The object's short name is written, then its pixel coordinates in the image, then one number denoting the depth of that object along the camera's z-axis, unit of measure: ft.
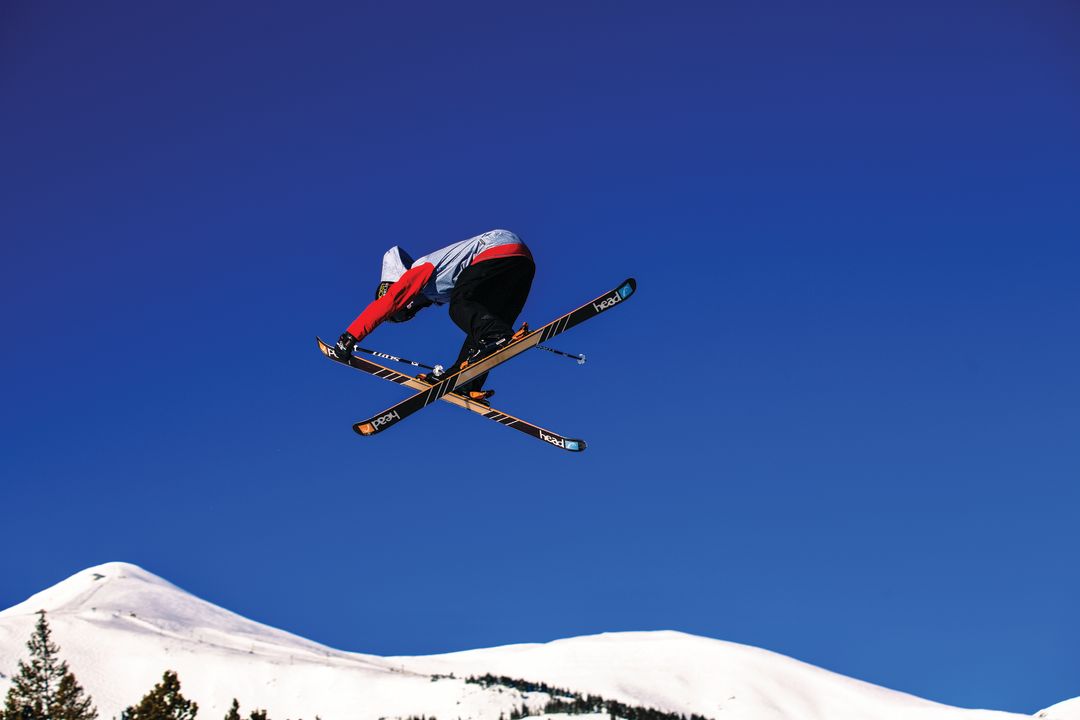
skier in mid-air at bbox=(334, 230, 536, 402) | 48.44
